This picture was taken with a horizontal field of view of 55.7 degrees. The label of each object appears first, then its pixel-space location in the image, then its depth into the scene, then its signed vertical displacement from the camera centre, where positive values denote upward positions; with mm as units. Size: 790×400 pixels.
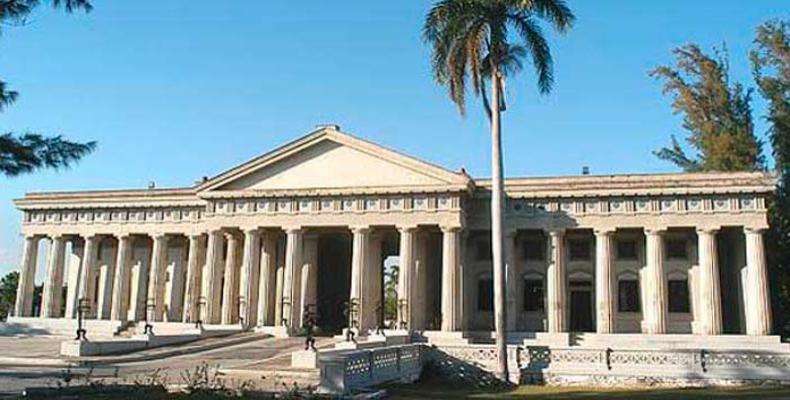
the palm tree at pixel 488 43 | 26469 +9735
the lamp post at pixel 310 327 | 25578 -341
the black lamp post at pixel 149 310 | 46500 +350
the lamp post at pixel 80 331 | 30219 -643
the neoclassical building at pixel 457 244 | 39594 +4265
